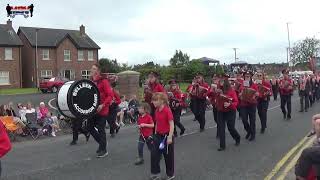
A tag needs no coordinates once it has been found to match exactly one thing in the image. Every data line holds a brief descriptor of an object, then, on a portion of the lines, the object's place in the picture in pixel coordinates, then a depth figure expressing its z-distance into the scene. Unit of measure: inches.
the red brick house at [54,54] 1443.2
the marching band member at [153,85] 298.6
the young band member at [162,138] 209.2
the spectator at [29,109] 444.8
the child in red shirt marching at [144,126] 244.1
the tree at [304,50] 2286.4
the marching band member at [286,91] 491.8
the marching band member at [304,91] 604.9
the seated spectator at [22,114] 435.9
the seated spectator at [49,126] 427.3
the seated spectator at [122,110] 490.2
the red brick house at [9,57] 1364.6
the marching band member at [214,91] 302.8
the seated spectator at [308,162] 167.2
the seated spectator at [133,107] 521.1
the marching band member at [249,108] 342.6
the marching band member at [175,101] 349.0
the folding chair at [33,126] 414.8
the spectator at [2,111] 431.3
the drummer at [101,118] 270.6
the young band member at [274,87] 680.7
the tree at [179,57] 2442.8
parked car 1065.4
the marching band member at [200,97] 394.9
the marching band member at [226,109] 291.0
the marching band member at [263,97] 384.9
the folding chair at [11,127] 396.1
